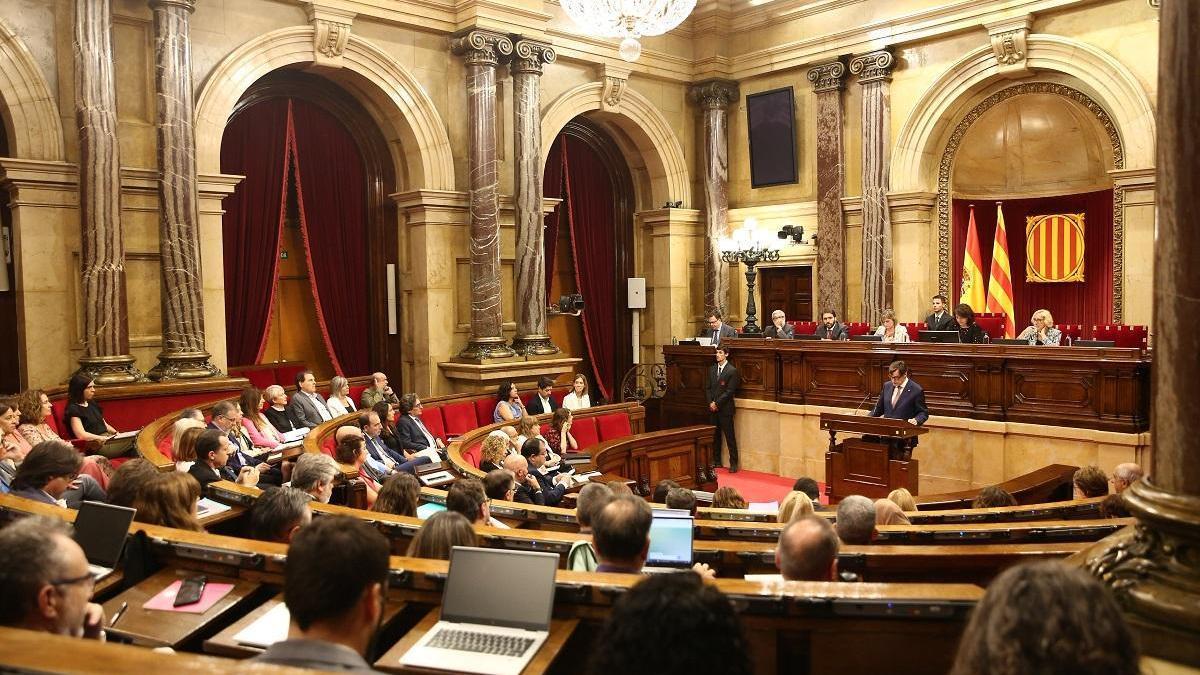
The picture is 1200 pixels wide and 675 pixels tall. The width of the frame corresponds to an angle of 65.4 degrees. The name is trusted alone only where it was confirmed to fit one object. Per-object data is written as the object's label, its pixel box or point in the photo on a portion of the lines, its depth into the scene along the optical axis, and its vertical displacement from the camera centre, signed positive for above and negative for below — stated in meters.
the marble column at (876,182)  11.71 +1.58
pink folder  2.79 -0.88
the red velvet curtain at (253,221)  10.18 +1.01
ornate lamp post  11.81 +0.76
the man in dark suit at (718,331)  11.36 -0.28
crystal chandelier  8.23 +2.62
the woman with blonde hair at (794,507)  4.22 -0.91
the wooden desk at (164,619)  2.62 -0.90
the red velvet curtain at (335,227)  10.75 +1.01
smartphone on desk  2.82 -0.86
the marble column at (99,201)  8.04 +0.98
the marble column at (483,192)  10.82 +1.37
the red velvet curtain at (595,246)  13.45 +0.92
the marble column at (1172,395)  2.02 -0.20
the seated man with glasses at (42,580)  2.08 -0.60
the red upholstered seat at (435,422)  8.90 -1.07
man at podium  8.43 -0.84
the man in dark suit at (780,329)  10.80 -0.24
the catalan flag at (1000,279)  12.16 +0.36
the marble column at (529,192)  11.22 +1.42
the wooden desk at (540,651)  2.24 -0.84
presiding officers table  8.02 -0.70
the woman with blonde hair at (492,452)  6.40 -0.97
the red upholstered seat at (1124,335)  8.50 -0.27
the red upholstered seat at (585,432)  8.68 -1.14
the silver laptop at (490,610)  2.32 -0.79
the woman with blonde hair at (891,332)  10.09 -0.27
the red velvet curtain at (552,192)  13.08 +1.68
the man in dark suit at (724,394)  10.51 -0.96
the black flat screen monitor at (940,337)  9.25 -0.30
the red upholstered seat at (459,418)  9.11 -1.06
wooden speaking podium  8.22 -1.37
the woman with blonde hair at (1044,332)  9.09 -0.25
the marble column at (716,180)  13.41 +1.86
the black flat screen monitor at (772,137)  12.80 +2.37
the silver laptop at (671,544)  3.27 -0.83
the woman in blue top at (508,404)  9.06 -0.92
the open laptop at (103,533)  3.09 -0.74
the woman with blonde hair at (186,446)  4.98 -0.72
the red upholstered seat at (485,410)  9.55 -1.03
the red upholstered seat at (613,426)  8.89 -1.12
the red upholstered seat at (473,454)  6.93 -1.09
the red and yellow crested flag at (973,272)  12.14 +0.45
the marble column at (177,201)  8.50 +1.03
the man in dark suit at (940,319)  9.70 -0.13
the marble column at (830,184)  12.20 +1.63
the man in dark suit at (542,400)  9.56 -0.93
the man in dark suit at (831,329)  10.34 -0.24
